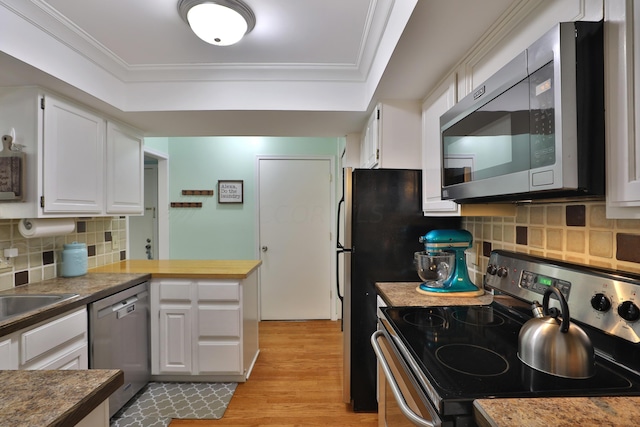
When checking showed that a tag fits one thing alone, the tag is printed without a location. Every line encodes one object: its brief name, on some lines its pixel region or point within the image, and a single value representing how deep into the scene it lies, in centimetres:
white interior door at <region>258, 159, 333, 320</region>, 377
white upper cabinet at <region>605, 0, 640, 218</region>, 67
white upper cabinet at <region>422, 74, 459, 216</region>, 154
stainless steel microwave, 74
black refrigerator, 194
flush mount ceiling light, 145
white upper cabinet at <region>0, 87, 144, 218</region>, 171
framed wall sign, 375
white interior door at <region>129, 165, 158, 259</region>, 378
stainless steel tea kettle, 79
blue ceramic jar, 214
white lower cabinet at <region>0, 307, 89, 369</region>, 134
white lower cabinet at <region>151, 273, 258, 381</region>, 233
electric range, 74
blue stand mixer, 164
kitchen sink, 169
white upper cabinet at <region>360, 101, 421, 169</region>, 194
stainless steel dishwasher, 183
